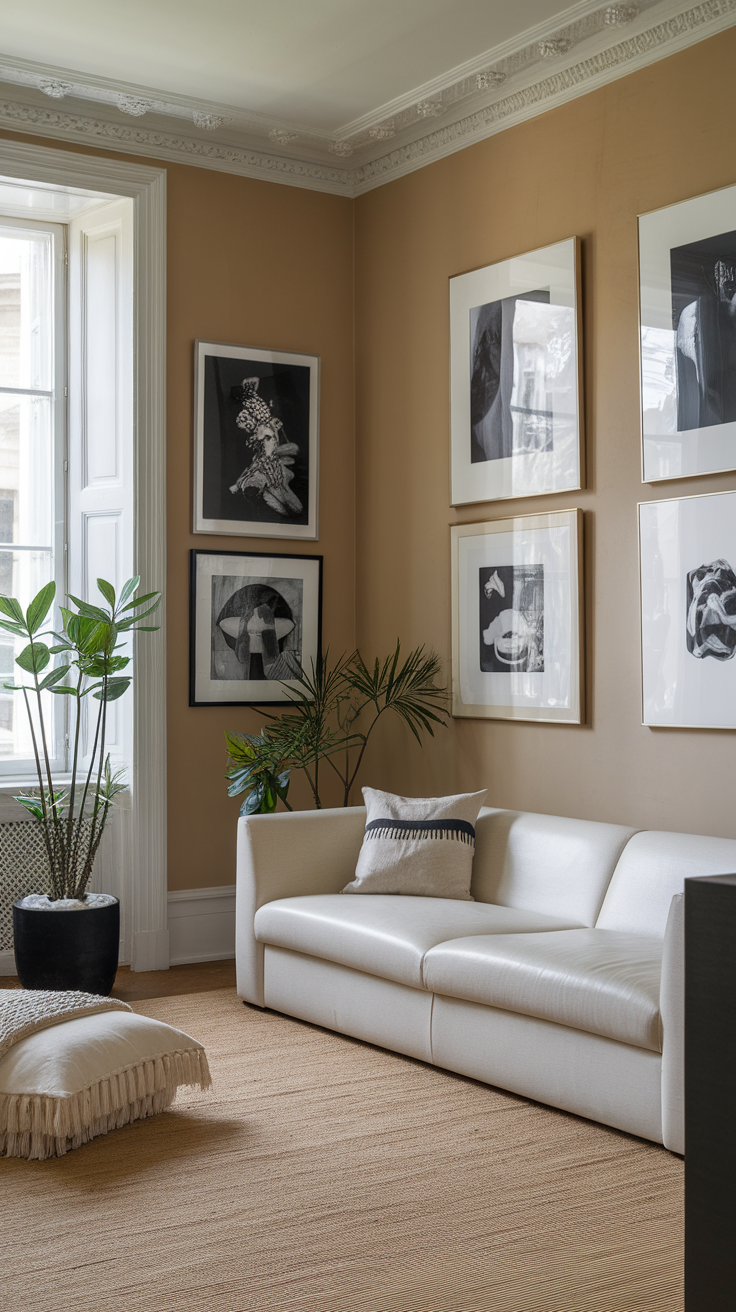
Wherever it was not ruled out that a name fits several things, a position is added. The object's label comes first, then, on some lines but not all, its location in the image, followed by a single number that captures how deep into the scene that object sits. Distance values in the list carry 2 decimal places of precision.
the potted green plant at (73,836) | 4.57
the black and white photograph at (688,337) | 4.02
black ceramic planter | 4.55
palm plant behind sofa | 5.16
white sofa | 3.13
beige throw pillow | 4.37
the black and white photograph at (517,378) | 4.66
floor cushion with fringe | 3.05
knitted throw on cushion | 3.24
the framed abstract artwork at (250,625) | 5.44
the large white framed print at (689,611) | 4.02
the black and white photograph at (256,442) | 5.44
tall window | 5.44
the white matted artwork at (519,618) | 4.64
